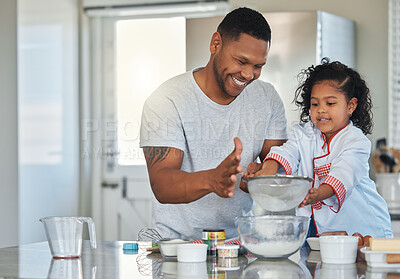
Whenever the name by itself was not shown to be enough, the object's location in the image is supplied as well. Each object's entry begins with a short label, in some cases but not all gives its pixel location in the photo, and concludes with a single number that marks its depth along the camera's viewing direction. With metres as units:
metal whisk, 2.86
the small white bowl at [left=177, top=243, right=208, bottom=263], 2.35
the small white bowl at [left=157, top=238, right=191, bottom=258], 2.44
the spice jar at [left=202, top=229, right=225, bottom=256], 2.48
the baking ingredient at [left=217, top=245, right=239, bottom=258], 2.40
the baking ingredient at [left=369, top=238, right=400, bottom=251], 2.24
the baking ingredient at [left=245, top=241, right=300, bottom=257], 2.36
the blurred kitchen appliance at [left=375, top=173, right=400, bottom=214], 4.47
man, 2.82
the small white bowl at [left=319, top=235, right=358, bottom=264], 2.33
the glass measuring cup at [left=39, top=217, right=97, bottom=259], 2.45
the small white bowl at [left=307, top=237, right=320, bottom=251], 2.60
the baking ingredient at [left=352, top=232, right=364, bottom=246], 2.48
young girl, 2.77
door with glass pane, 5.63
